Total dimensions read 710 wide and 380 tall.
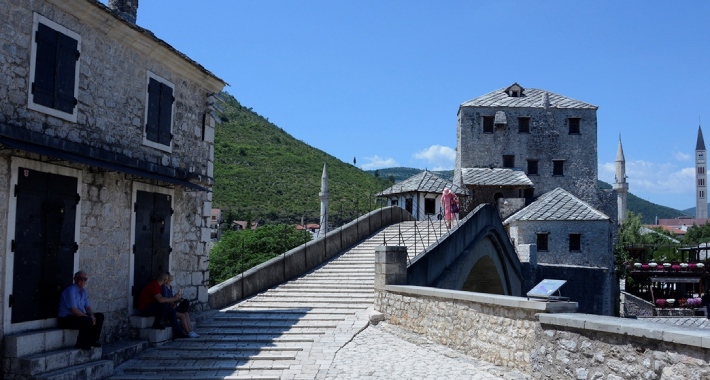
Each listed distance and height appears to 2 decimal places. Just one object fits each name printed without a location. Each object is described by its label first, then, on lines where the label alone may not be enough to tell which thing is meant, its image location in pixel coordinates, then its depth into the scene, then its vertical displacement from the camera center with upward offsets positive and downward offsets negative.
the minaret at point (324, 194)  30.42 +1.77
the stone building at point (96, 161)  8.23 +0.98
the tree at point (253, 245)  29.61 -0.87
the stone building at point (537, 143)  43.97 +6.52
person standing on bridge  23.75 +1.10
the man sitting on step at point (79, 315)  8.70 -1.28
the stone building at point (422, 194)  31.13 +1.96
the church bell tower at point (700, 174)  155.88 +16.16
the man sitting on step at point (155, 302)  10.75 -1.32
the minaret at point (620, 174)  52.00 +5.24
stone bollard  13.16 -0.79
